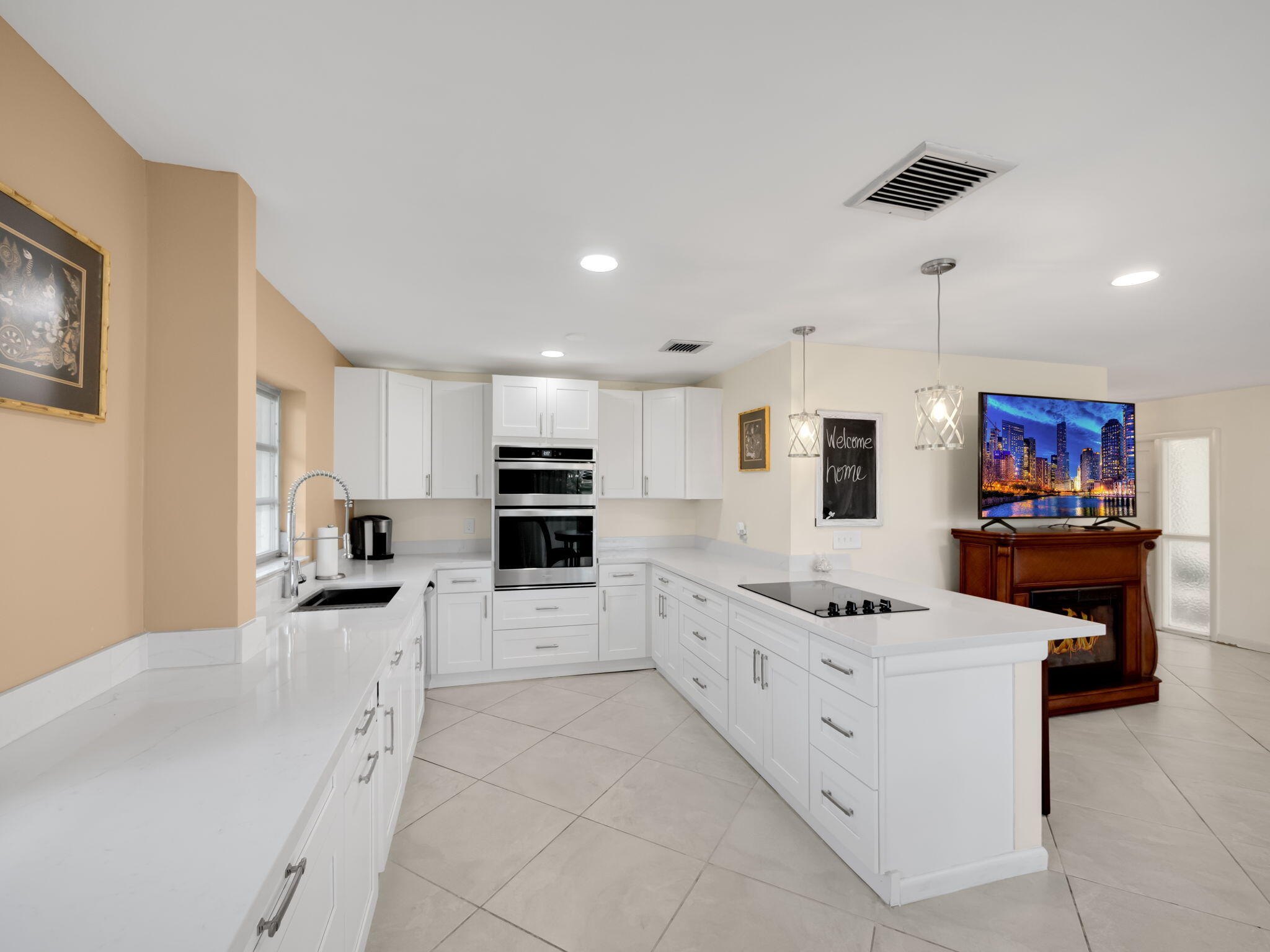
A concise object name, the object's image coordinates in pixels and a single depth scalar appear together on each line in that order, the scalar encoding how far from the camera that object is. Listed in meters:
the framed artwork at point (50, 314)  1.15
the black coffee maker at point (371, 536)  4.07
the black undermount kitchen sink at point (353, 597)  2.86
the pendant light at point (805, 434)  3.13
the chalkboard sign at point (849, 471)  3.53
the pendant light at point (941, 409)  2.35
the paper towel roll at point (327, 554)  3.11
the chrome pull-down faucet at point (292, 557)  2.58
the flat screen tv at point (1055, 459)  3.70
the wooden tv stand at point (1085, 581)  3.53
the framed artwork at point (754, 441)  3.75
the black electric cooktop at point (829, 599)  2.39
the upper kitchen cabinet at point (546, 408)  4.09
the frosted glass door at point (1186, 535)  5.41
